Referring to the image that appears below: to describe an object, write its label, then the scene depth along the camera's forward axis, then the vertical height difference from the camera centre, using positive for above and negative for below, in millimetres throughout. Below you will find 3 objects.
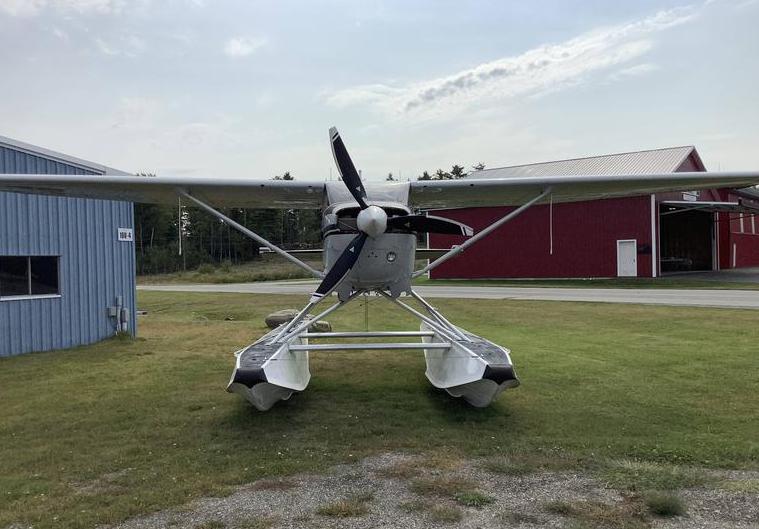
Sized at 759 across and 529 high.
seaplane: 6211 +353
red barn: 27750 +1181
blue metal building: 10531 -95
